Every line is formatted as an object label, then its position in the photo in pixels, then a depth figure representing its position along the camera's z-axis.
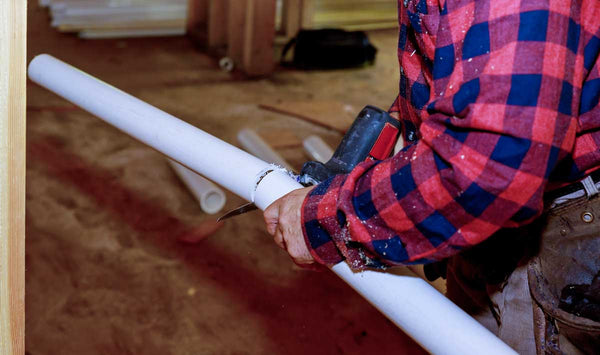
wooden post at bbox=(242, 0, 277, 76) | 4.50
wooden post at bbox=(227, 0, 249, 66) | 4.73
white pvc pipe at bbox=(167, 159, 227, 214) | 2.91
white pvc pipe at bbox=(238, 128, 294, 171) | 3.24
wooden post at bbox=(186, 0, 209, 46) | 5.26
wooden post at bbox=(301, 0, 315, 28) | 5.20
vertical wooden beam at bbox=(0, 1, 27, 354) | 0.85
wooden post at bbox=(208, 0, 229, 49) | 4.96
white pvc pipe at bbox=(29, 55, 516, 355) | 0.99
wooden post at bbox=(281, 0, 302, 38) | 5.10
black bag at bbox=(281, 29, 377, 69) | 4.93
